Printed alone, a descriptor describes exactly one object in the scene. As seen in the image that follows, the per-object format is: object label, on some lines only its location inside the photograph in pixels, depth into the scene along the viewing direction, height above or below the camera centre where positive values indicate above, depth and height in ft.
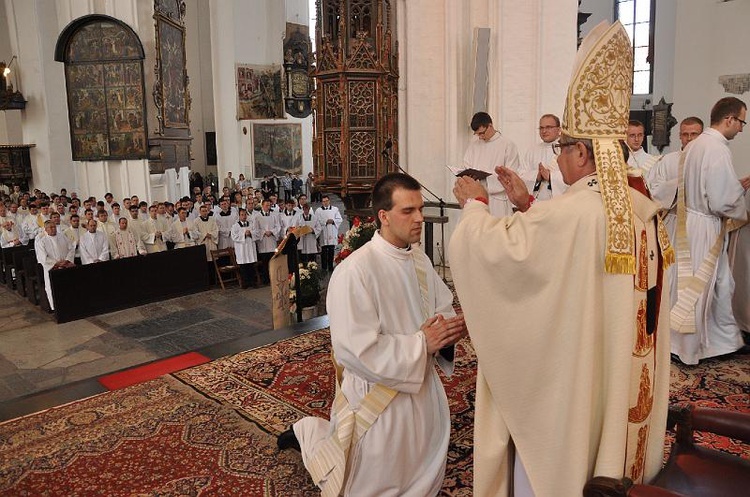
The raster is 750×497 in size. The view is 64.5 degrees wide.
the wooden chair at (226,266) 37.35 -6.97
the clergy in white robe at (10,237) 40.44 -5.19
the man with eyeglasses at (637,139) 21.29 +0.29
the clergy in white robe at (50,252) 31.14 -4.96
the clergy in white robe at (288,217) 43.21 -4.51
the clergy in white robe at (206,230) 39.81 -4.89
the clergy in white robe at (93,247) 34.40 -5.08
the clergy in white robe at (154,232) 38.81 -4.85
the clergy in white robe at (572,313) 6.82 -1.93
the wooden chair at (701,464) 6.89 -3.94
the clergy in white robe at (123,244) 36.11 -5.20
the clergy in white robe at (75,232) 34.96 -4.28
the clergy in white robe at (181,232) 39.37 -4.94
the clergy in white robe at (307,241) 41.32 -6.02
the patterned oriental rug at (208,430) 12.26 -6.59
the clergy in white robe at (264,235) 40.29 -5.38
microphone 28.45 +0.33
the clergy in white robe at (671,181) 17.81 -1.09
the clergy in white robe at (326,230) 42.63 -5.45
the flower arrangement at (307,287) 25.90 -5.90
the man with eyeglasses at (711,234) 16.33 -2.55
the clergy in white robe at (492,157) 25.36 -0.29
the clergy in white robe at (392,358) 9.34 -3.18
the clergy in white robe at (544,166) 20.96 -0.66
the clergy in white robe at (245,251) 37.88 -6.05
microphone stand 28.28 -4.55
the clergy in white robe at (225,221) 41.70 -4.55
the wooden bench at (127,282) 29.71 -6.63
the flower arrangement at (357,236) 21.42 -2.96
